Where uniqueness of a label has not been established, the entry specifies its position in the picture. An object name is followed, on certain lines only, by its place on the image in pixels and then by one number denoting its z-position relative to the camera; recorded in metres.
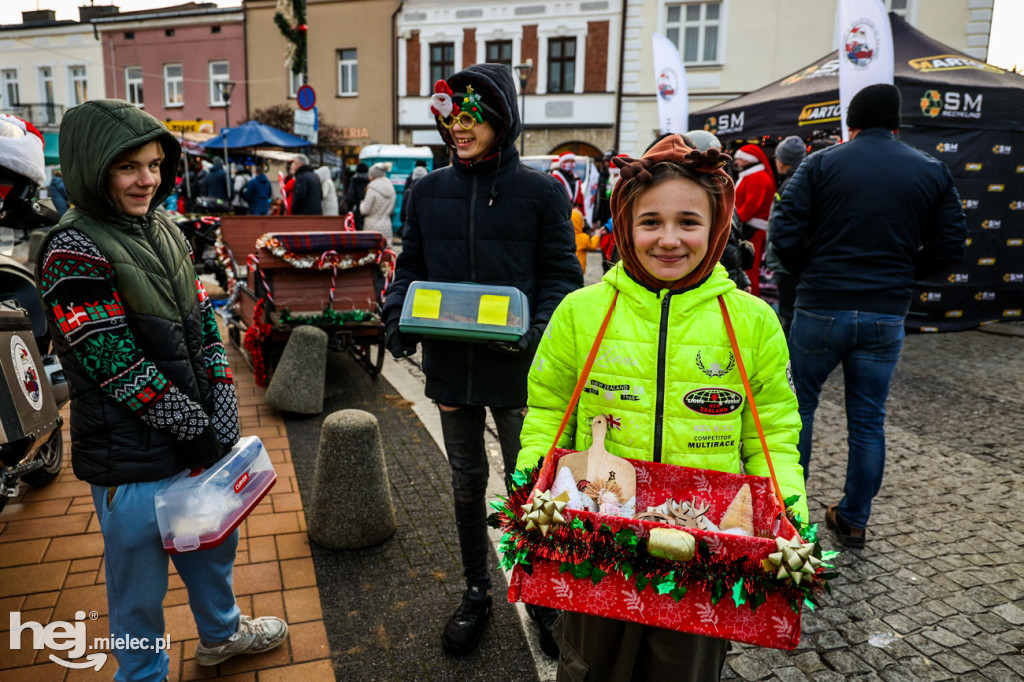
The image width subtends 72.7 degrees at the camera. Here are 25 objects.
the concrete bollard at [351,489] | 3.32
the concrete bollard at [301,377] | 5.26
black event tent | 8.42
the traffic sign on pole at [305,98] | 13.12
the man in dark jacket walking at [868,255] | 3.30
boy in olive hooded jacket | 1.91
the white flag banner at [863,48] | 6.77
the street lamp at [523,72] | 20.06
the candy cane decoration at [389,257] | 6.12
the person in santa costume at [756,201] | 6.04
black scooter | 2.81
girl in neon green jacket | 1.69
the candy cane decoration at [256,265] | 5.66
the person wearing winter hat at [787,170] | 5.97
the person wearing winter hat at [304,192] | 10.75
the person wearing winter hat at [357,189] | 13.00
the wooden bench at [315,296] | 5.74
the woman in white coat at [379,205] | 10.55
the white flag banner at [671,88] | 10.73
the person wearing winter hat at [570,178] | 10.41
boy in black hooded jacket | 2.50
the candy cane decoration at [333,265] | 5.77
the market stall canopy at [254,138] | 15.30
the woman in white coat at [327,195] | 11.81
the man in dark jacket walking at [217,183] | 15.45
